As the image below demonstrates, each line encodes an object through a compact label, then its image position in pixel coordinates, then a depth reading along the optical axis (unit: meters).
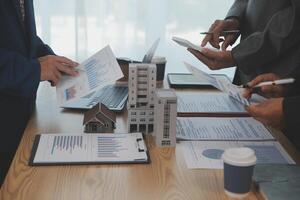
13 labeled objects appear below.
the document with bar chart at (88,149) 1.21
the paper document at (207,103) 1.64
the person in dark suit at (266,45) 1.56
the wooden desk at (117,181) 1.06
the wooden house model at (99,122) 1.40
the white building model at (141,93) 1.35
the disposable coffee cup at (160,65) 1.93
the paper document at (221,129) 1.40
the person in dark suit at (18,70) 1.41
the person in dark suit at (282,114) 1.16
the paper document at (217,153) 1.22
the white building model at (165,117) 1.27
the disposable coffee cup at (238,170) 0.98
